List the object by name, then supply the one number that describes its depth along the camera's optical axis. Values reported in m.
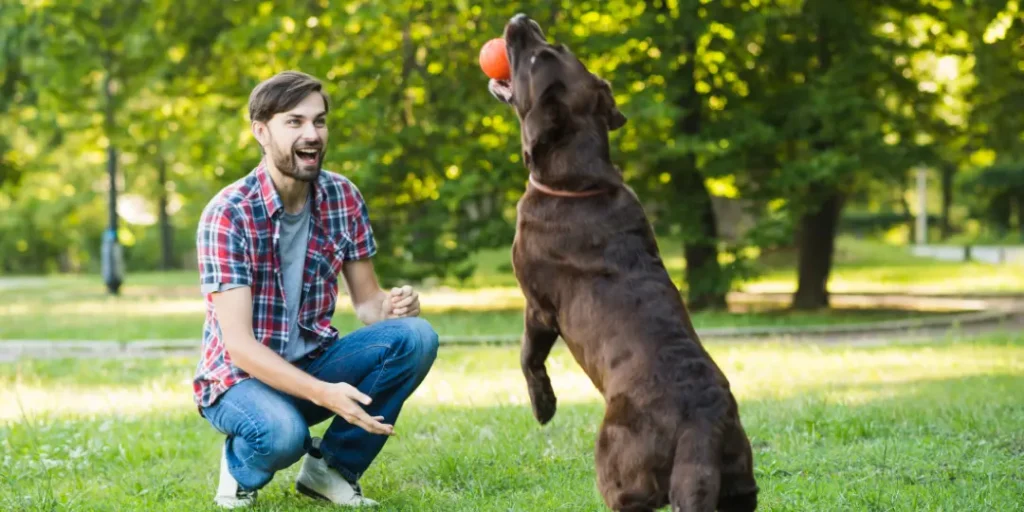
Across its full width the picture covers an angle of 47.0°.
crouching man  4.61
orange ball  4.30
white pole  43.06
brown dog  3.58
